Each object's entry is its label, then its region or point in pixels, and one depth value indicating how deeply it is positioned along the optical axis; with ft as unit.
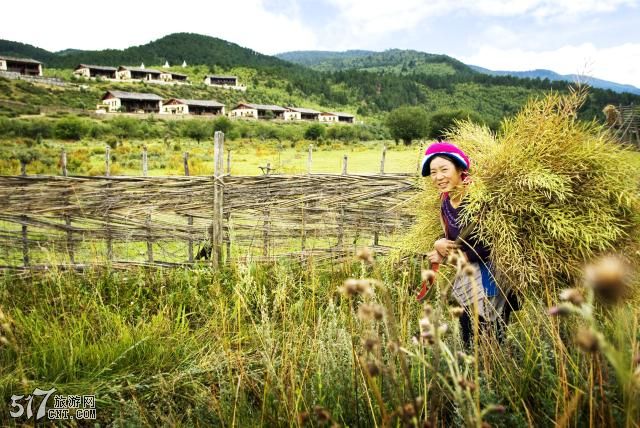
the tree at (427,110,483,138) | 178.40
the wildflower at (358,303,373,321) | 2.18
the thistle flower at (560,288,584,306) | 2.03
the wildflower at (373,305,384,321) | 2.25
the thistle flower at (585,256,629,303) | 1.22
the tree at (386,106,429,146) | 179.11
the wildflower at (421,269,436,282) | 2.55
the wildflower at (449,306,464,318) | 2.98
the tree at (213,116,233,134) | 154.92
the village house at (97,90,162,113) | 204.13
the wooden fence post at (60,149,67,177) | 25.20
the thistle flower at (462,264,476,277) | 2.19
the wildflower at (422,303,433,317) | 2.41
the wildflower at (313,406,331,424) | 2.43
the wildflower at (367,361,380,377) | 2.20
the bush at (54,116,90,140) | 111.75
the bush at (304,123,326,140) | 168.86
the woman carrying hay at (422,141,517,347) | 6.35
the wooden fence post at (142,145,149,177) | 28.89
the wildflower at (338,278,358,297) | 2.24
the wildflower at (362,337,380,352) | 2.30
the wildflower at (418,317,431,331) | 2.79
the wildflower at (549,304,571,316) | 1.70
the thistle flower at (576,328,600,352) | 1.54
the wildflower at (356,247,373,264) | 2.45
